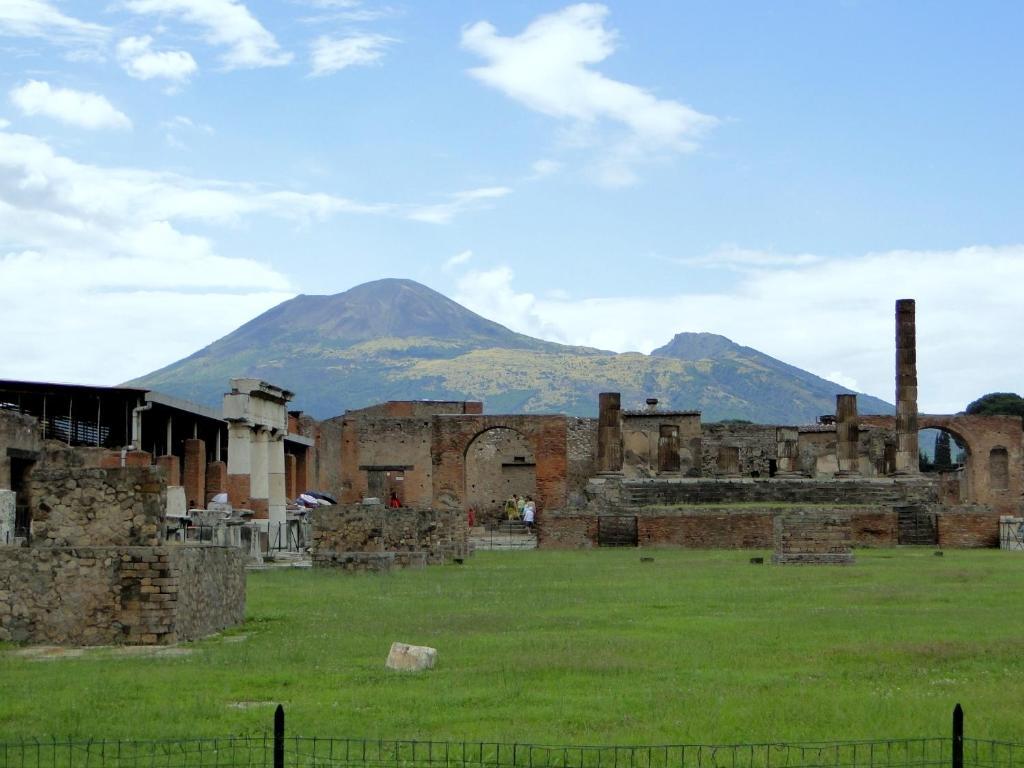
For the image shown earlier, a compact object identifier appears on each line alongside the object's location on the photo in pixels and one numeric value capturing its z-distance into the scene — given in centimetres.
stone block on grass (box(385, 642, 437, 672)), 1252
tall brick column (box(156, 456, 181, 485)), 3959
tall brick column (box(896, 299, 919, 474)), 5269
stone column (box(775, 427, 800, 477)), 6356
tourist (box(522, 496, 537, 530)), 5159
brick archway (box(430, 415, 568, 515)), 4806
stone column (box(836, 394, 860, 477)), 5438
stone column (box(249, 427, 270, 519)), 3719
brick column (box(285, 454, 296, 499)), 5653
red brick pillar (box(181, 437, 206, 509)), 4162
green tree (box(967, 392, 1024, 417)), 10632
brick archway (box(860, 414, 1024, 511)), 6675
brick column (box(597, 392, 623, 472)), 5256
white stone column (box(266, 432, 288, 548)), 3925
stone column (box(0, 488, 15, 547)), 2238
